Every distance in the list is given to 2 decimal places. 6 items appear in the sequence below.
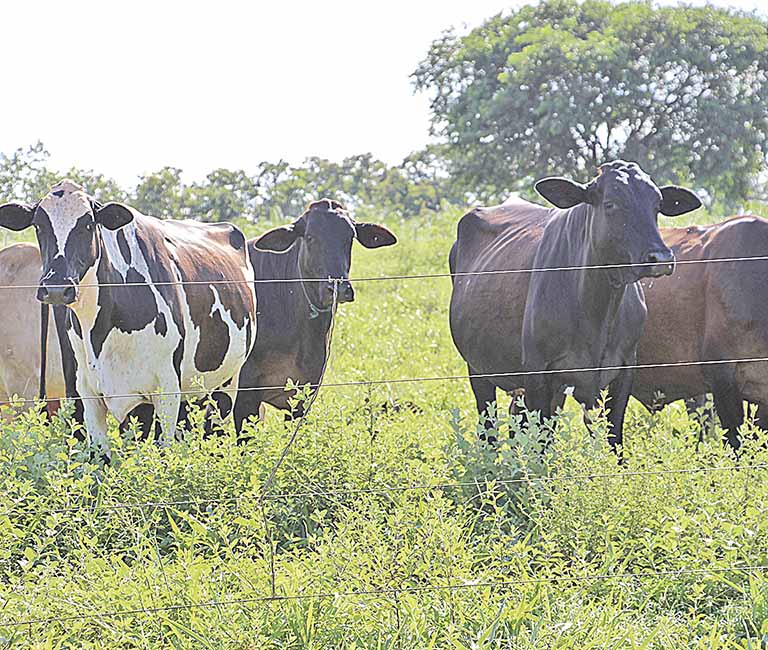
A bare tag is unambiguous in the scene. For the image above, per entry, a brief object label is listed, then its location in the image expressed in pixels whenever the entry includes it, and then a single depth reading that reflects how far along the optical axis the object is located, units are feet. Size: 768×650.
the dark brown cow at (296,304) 47.55
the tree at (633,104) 173.06
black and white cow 36.14
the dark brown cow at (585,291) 39.88
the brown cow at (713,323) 44.29
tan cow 46.55
